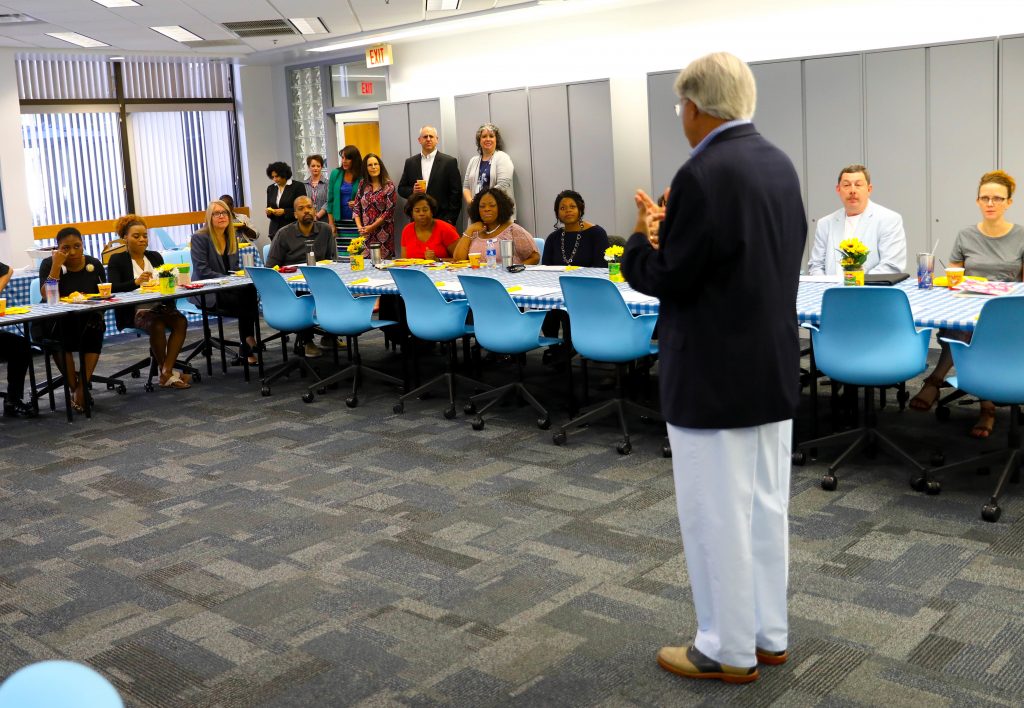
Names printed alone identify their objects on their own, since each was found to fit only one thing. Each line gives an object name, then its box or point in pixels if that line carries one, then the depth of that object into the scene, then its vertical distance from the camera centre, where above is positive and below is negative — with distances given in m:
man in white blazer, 5.80 -0.24
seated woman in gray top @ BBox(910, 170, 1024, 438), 5.54 -0.38
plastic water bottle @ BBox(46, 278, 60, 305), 6.89 -0.41
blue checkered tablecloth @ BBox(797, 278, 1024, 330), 4.40 -0.57
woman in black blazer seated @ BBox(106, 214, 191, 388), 7.64 -0.67
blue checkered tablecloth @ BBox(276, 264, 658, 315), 5.42 -0.49
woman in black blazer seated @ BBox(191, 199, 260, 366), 8.05 -0.32
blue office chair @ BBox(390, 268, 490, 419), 6.13 -0.62
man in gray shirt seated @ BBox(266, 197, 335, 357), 8.25 -0.19
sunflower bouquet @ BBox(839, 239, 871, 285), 5.21 -0.38
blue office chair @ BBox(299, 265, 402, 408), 6.64 -0.63
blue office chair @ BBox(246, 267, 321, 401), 7.01 -0.60
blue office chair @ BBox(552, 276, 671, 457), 5.25 -0.66
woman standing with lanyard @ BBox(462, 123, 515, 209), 10.05 +0.38
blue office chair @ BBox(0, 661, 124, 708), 1.26 -0.56
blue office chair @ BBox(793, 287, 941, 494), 4.39 -0.68
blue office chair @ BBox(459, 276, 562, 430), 5.73 -0.66
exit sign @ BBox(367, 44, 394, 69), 11.48 +1.74
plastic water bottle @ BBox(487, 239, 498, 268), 7.08 -0.33
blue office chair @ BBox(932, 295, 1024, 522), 4.00 -0.73
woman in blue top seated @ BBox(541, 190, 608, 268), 7.03 -0.27
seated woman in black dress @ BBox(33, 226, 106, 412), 6.94 -0.45
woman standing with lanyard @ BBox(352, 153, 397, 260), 9.97 +0.10
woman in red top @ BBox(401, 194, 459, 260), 7.84 -0.19
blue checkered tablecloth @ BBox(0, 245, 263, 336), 8.79 -0.49
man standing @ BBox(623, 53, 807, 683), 2.53 -0.33
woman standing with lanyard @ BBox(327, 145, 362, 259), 10.30 +0.20
